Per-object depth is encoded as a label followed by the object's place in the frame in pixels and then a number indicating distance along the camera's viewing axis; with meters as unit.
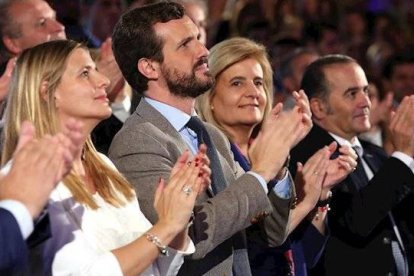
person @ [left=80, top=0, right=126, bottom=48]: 14.98
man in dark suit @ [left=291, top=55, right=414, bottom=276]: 10.64
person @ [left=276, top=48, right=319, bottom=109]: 14.41
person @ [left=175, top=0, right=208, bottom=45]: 12.48
